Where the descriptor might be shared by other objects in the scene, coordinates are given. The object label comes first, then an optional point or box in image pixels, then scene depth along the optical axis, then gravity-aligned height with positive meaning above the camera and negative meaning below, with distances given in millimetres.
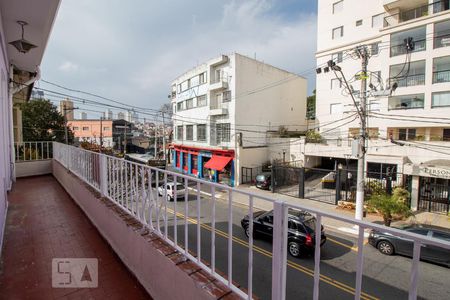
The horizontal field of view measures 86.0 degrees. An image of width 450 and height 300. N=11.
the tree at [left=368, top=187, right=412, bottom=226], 9914 -2816
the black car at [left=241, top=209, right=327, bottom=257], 5887 -2385
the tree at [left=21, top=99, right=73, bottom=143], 22725 +1392
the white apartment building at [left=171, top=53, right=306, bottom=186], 19781 +2413
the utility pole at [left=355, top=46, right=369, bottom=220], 9984 +0
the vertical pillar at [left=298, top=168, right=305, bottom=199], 14414 -2730
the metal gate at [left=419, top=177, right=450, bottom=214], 11953 -2807
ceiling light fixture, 4727 +1836
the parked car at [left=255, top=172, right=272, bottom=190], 16828 -3060
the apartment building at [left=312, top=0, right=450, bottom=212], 13508 +3506
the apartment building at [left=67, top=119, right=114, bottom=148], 49638 +1780
